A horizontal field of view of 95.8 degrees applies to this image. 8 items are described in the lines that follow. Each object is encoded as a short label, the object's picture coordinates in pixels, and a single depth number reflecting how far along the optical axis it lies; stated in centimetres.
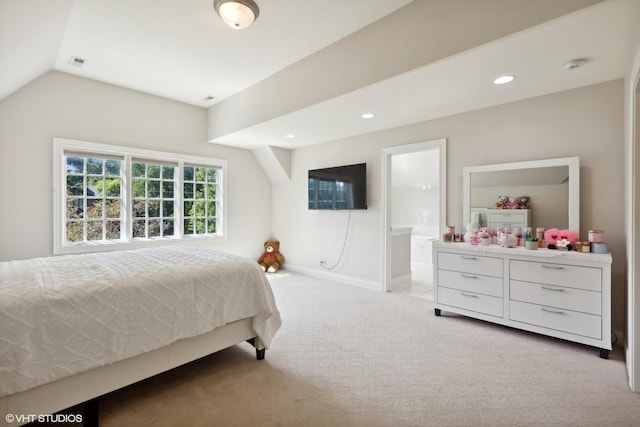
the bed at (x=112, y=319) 132
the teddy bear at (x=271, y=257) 532
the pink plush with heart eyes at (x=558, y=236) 252
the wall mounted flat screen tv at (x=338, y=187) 427
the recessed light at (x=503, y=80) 241
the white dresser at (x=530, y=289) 227
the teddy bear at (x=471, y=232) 307
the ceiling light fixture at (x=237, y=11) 212
